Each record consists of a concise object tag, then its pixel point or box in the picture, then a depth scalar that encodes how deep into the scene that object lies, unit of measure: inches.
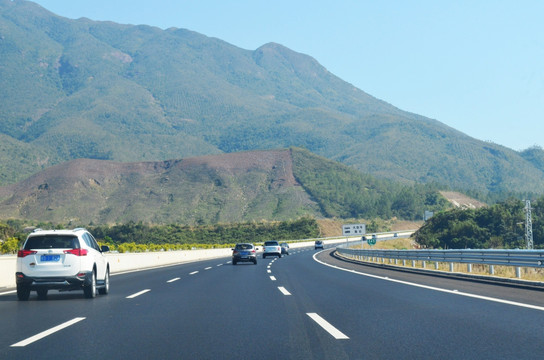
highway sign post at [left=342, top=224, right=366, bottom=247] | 2746.1
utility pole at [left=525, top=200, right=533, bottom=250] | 2326.5
